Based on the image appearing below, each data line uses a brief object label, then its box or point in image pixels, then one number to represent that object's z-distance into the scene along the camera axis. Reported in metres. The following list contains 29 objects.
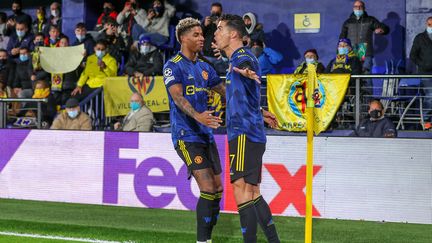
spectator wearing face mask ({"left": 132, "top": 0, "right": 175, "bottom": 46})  18.08
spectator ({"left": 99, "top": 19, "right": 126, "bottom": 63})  17.81
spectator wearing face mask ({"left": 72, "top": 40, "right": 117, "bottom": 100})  17.14
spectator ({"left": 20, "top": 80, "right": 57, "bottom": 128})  16.91
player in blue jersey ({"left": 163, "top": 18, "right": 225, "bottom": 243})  8.53
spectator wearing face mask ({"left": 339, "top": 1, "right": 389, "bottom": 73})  15.89
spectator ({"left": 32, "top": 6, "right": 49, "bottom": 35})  20.27
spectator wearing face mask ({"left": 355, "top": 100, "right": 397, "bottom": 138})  13.14
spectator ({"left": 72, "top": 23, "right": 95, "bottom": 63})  17.97
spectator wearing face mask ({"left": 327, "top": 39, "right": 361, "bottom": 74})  14.75
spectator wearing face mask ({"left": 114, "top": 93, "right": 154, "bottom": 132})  14.75
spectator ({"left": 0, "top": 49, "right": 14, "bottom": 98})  18.59
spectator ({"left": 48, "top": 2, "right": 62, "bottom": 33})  19.84
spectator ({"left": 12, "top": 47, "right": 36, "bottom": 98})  18.41
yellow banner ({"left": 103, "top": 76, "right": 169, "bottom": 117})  15.69
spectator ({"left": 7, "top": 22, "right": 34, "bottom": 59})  19.48
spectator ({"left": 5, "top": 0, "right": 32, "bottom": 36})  20.54
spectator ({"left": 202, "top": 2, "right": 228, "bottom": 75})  16.53
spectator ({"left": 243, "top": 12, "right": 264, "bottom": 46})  16.53
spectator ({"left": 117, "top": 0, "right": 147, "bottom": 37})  18.42
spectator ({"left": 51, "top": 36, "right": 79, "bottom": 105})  17.69
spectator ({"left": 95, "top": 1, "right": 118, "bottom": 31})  19.10
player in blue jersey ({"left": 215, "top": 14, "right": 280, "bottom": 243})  7.64
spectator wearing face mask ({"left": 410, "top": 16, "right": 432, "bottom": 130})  15.17
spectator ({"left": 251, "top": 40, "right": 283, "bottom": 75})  15.71
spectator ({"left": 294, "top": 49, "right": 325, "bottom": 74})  15.17
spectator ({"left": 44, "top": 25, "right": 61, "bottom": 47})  18.42
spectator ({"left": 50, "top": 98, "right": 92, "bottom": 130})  15.41
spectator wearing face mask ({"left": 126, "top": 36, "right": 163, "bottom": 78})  16.48
